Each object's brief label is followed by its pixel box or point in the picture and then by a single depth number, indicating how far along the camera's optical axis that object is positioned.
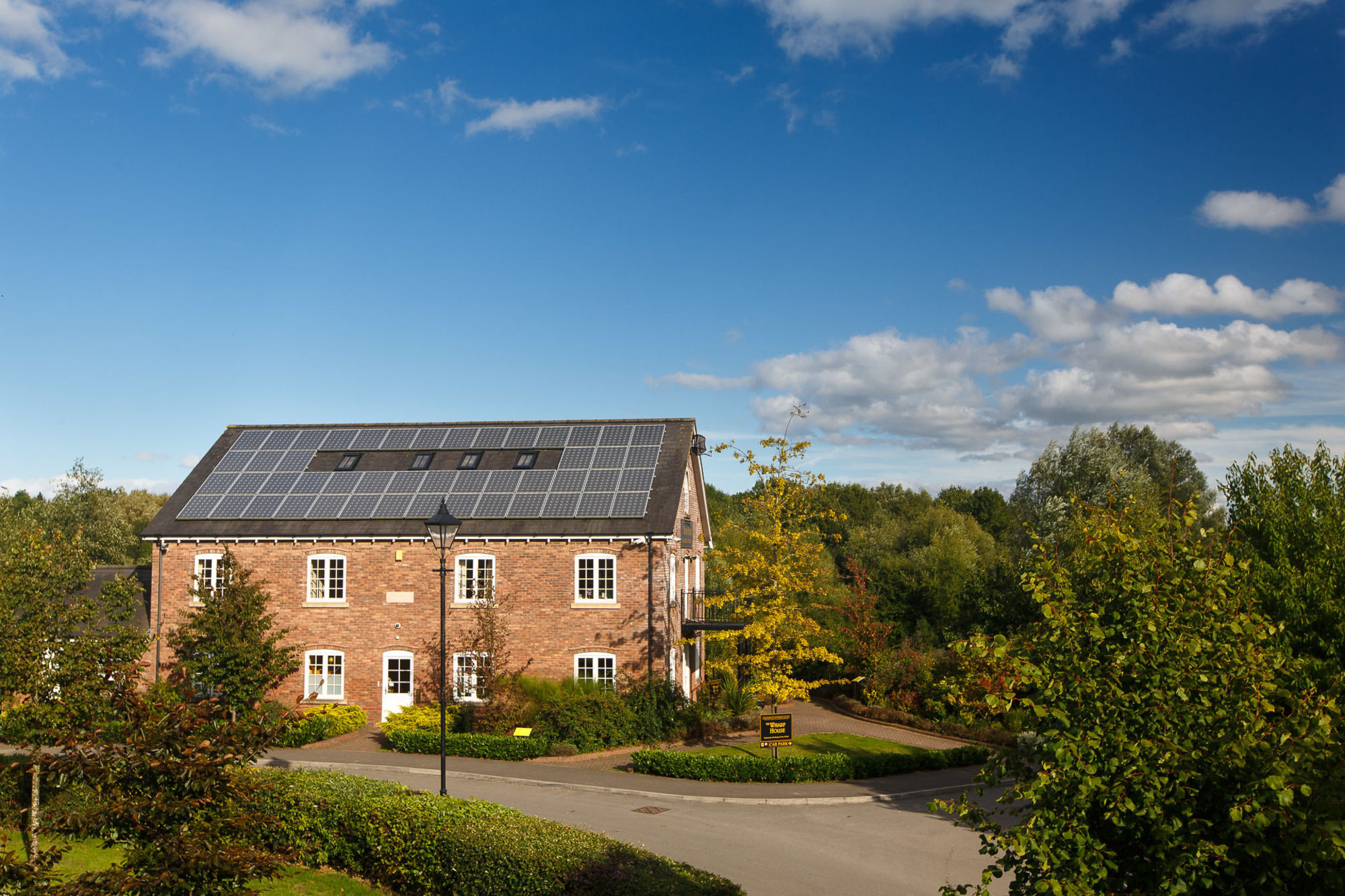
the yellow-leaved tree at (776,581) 25.03
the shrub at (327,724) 25.61
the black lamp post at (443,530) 16.94
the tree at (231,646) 25.39
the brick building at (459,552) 28.42
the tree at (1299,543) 15.43
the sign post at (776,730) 22.14
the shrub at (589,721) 25.22
